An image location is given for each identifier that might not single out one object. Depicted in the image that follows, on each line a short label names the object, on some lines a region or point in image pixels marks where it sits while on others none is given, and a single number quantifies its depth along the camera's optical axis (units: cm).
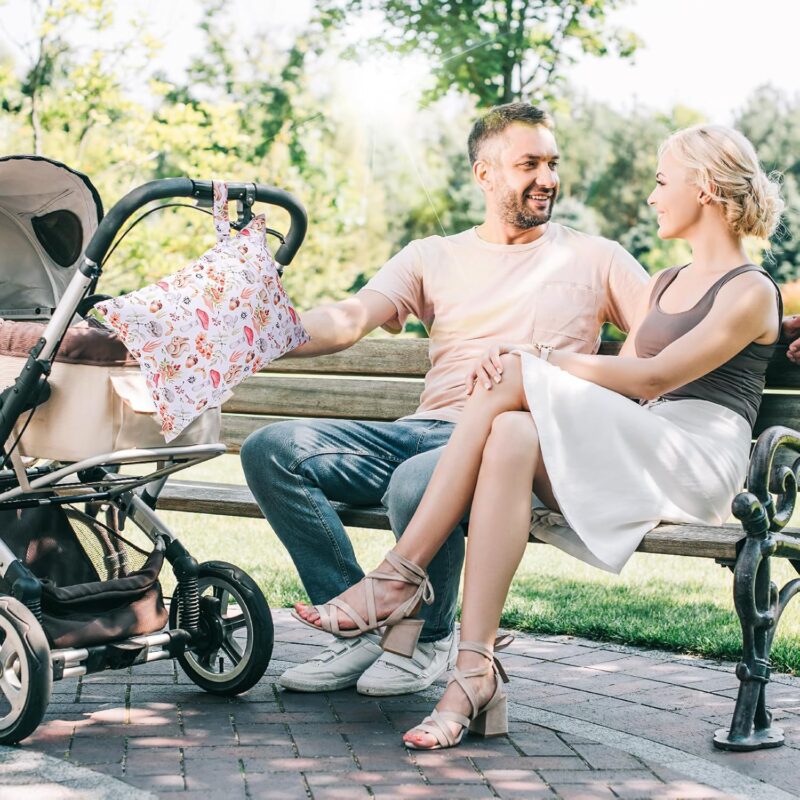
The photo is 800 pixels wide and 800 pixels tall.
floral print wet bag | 289
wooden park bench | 293
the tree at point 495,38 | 1507
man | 341
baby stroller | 290
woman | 293
